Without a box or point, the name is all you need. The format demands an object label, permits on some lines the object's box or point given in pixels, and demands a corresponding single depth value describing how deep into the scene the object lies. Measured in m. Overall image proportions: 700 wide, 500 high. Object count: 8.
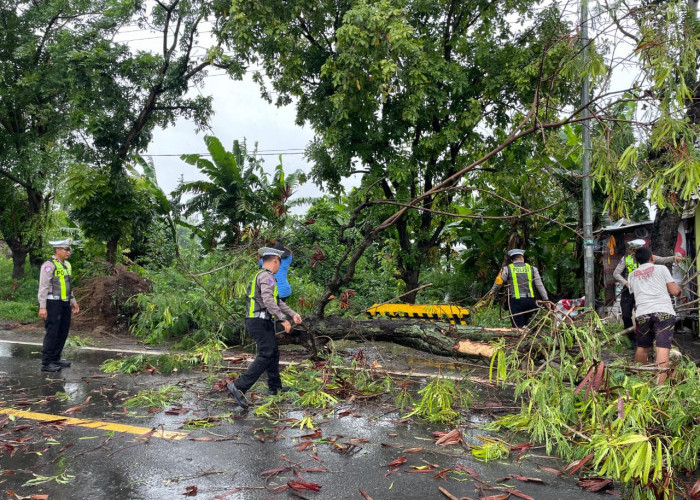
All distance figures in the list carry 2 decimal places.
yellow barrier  11.60
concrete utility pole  11.13
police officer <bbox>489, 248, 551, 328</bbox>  9.77
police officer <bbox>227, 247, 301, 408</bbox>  6.23
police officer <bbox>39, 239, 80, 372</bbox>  8.27
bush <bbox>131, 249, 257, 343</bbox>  9.50
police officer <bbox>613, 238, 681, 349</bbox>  10.27
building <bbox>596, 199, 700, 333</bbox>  12.22
